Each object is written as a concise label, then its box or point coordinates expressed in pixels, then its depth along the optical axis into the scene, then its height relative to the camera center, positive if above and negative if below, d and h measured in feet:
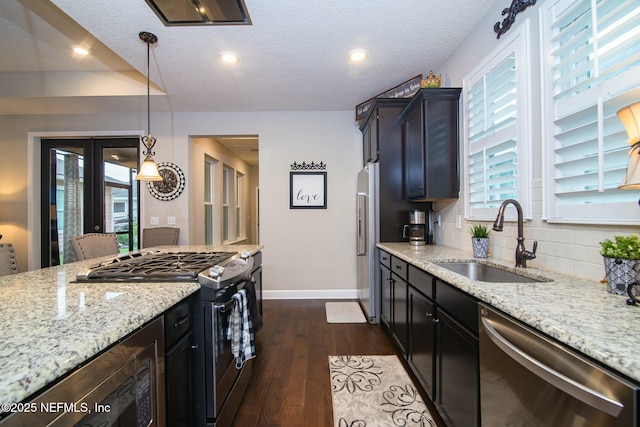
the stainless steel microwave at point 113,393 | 1.83 -1.49
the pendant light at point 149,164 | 7.41 +1.43
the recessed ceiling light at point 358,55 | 8.18 +4.87
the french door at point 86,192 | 12.83 +1.04
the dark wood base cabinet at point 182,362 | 3.54 -2.13
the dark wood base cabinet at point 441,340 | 3.91 -2.32
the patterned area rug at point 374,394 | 5.23 -3.96
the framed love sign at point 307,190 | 12.92 +1.11
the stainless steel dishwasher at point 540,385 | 1.99 -1.51
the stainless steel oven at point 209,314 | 4.22 -1.62
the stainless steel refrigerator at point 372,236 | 9.66 -0.82
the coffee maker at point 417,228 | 9.02 -0.51
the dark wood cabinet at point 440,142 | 7.88 +2.07
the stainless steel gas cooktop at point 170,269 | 4.14 -0.95
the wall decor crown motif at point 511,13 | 5.42 +4.17
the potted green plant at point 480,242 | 6.16 -0.66
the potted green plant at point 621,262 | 3.10 -0.58
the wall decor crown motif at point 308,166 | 12.93 +2.25
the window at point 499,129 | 5.40 +1.92
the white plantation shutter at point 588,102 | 3.58 +1.62
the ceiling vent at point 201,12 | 6.02 +4.70
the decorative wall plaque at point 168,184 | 12.69 +1.39
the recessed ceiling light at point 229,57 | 8.30 +4.87
